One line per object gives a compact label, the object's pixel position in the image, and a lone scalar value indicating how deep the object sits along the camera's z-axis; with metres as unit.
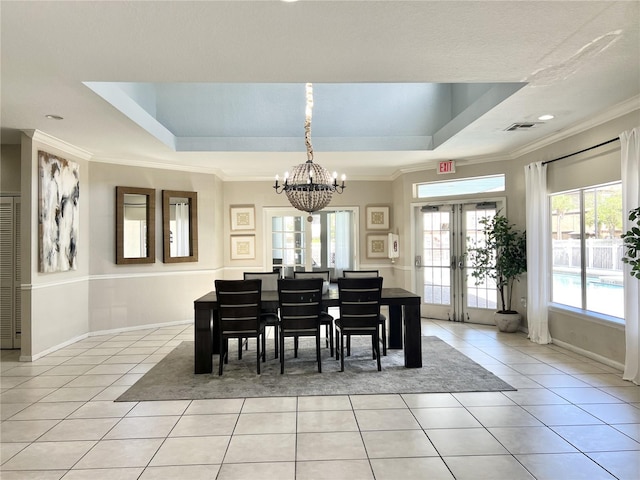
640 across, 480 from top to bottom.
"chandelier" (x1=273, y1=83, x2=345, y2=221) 4.50
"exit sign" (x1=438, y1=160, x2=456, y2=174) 6.81
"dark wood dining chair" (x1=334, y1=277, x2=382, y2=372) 4.28
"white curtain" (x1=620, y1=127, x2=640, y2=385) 3.83
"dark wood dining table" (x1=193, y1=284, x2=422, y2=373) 4.31
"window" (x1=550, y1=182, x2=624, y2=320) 4.39
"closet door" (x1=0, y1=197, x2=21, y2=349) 5.40
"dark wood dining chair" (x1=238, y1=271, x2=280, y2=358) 4.86
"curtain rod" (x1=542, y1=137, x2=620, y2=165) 4.24
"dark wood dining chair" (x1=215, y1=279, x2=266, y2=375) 4.15
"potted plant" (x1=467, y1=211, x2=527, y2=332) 6.00
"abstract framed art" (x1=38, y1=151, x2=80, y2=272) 5.02
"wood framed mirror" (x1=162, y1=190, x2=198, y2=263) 6.85
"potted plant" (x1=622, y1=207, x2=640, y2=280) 3.26
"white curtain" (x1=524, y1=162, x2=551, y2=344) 5.45
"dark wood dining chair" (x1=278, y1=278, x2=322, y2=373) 4.21
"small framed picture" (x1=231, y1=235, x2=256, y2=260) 8.24
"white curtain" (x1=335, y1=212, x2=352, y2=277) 12.41
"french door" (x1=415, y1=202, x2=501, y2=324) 6.76
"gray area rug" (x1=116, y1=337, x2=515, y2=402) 3.76
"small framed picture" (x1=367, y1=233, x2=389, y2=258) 8.38
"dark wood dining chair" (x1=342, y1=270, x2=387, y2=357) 5.42
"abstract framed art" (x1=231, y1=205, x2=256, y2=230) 8.27
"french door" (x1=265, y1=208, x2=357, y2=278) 8.33
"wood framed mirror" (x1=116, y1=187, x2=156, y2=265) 6.40
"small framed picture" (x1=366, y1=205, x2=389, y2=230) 8.36
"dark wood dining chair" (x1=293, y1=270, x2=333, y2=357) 4.74
